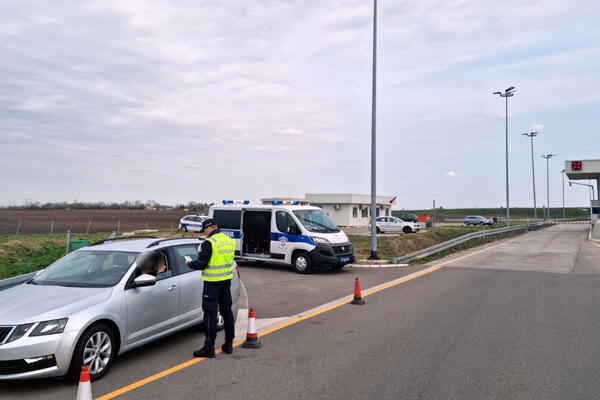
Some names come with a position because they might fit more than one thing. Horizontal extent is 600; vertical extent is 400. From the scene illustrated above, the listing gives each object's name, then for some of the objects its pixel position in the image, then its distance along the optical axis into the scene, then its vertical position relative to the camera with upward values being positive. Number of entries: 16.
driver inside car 6.55 -0.69
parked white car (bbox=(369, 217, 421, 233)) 41.13 -0.65
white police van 15.22 -0.58
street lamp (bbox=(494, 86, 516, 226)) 41.66 +11.05
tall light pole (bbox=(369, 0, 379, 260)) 18.81 +2.93
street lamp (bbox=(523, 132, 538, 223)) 58.21 +10.42
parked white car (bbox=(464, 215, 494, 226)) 63.31 -0.21
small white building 51.56 +1.44
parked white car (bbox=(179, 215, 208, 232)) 40.58 -0.64
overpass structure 41.66 +4.61
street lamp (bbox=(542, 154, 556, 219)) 74.88 +5.14
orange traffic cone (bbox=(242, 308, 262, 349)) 6.71 -1.71
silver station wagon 4.91 -1.10
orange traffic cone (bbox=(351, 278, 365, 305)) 10.08 -1.67
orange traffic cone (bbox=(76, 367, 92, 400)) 4.26 -1.55
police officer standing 6.21 -0.87
